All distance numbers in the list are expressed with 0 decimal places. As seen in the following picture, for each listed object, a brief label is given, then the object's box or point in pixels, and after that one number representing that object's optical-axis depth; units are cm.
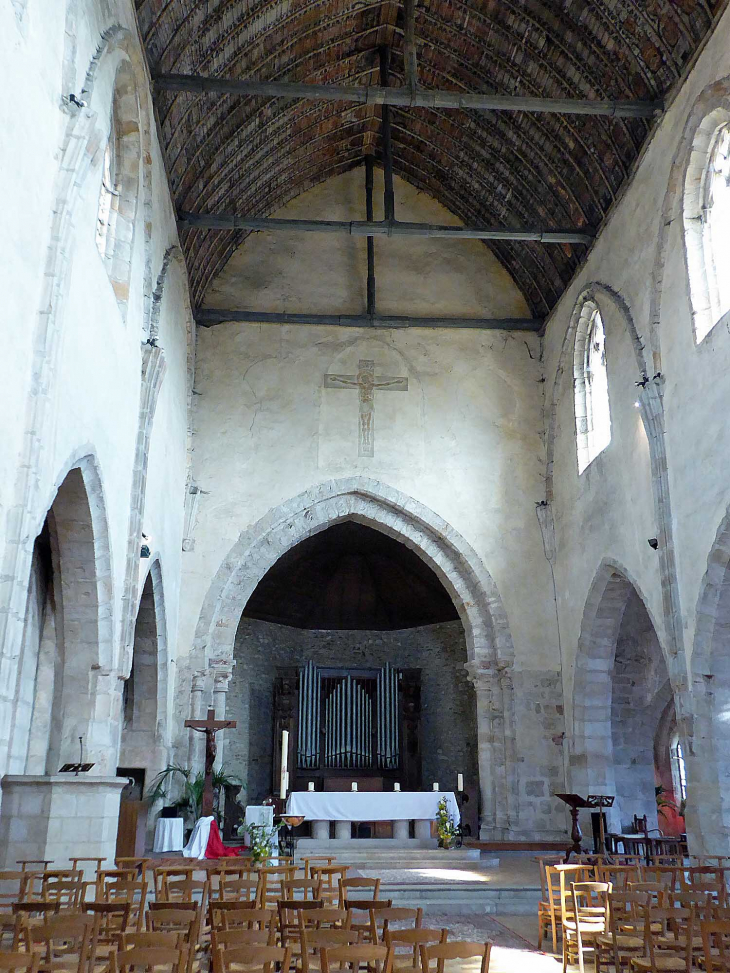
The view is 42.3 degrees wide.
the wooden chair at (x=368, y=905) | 527
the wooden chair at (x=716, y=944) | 491
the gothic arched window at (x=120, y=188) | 1027
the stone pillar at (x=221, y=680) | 1510
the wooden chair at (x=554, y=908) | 721
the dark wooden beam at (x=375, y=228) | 1384
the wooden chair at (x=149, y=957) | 398
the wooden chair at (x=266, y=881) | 664
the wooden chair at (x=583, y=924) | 638
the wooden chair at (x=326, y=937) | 455
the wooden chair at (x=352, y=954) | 406
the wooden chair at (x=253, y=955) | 408
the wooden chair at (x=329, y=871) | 705
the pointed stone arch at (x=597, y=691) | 1404
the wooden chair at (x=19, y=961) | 407
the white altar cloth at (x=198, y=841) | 1241
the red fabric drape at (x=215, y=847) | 1242
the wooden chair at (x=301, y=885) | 639
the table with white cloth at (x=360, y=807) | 1332
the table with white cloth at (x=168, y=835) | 1316
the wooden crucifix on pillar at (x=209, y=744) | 1302
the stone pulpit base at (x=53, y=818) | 856
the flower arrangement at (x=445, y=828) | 1310
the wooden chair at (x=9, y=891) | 513
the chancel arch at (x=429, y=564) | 1530
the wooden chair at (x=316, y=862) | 745
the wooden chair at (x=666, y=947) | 522
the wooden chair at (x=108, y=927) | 568
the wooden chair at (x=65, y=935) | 448
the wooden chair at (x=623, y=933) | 586
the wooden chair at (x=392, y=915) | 502
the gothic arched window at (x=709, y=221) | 1052
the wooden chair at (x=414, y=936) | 434
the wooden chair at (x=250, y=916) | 527
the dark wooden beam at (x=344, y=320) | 1664
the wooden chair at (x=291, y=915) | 564
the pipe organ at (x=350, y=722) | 1927
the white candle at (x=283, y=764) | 1207
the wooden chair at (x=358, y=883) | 626
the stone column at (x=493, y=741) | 1495
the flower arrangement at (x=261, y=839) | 1006
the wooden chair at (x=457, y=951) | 400
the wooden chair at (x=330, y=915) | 516
